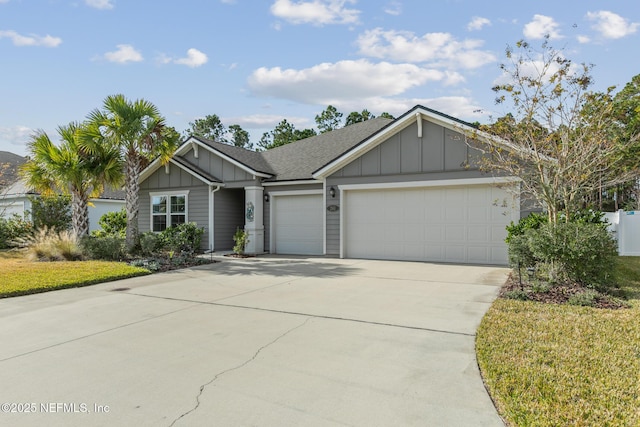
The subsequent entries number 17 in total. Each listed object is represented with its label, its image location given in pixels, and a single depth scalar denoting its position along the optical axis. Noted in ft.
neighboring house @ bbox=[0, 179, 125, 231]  65.00
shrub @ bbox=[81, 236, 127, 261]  38.75
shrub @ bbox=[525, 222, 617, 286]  21.95
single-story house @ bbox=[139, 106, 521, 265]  36.40
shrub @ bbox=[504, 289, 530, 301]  21.09
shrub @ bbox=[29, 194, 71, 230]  53.78
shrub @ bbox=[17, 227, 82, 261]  37.70
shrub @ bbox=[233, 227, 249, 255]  44.29
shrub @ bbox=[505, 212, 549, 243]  29.32
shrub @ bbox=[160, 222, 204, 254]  44.11
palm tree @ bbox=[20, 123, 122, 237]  39.63
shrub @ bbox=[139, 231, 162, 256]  41.45
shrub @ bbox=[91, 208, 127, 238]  59.72
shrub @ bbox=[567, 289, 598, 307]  19.72
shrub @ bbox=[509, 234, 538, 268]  24.99
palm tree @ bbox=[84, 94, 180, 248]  39.37
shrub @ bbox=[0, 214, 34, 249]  53.26
